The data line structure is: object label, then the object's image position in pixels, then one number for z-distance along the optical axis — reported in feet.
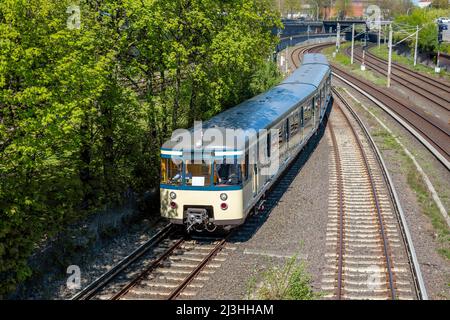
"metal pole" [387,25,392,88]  145.08
